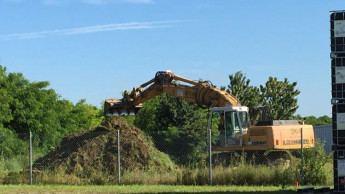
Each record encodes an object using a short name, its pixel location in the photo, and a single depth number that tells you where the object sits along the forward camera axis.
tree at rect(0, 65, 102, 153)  50.34
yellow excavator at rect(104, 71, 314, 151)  28.58
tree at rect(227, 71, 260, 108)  58.56
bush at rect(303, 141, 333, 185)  23.12
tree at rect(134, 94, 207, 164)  31.46
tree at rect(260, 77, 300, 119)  63.59
